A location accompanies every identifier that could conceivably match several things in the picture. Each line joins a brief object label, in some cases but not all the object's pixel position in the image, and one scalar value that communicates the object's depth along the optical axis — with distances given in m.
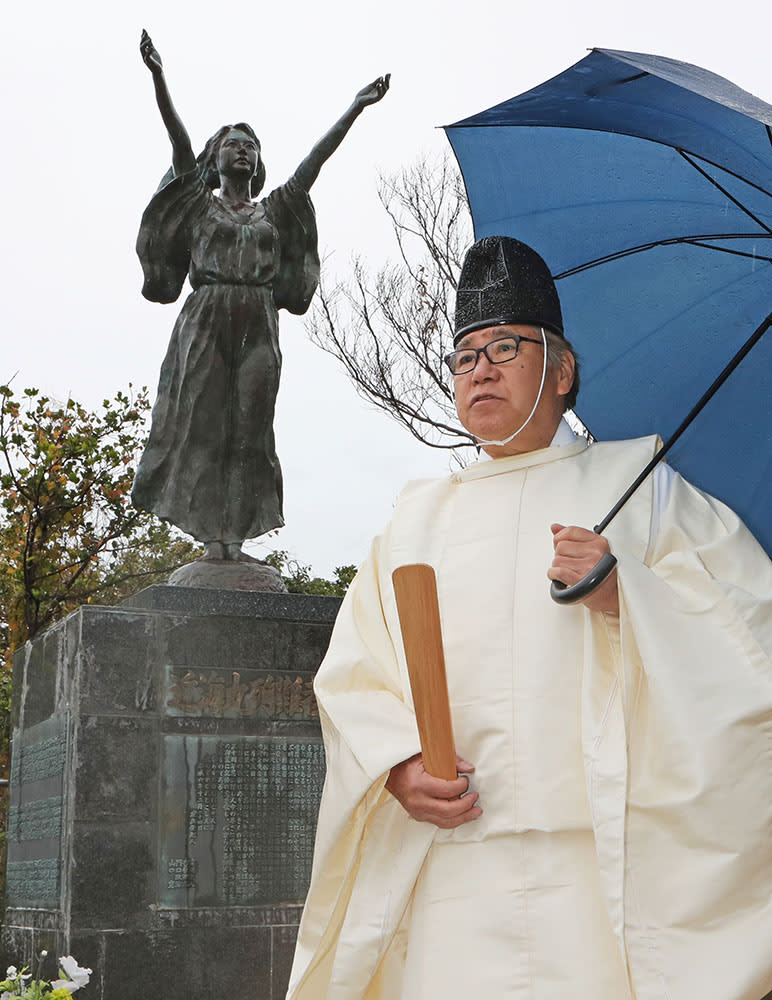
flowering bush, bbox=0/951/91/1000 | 2.67
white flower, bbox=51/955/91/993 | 2.78
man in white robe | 2.17
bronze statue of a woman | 5.24
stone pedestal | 4.16
